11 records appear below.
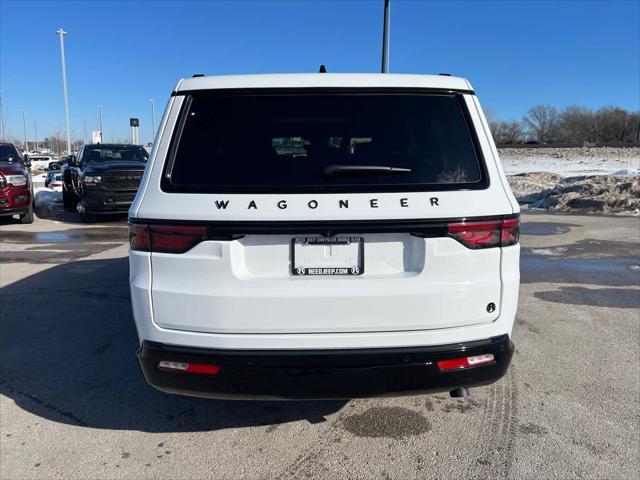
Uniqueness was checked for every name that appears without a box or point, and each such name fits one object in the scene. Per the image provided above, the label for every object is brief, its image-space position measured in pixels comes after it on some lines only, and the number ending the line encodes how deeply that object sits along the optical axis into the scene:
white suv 2.50
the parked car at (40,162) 61.82
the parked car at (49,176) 27.74
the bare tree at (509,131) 102.38
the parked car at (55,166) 35.78
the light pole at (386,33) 13.15
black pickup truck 12.34
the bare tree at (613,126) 84.50
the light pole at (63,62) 34.88
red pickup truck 11.59
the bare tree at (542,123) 103.74
